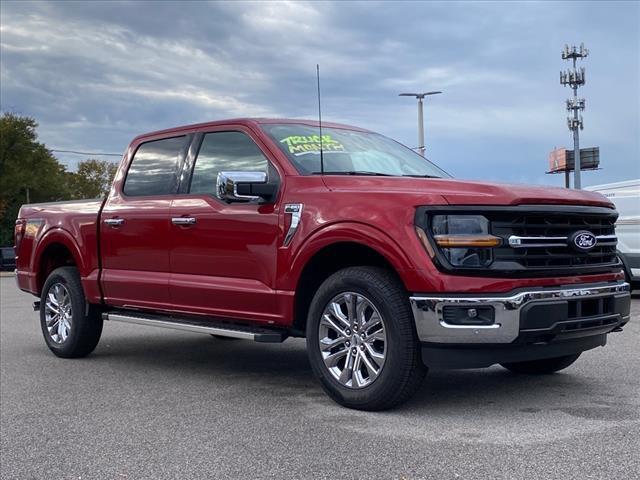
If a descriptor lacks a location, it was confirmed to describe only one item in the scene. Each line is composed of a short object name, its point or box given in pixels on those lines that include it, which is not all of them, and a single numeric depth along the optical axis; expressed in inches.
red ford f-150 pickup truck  177.2
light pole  1086.4
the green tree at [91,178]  2682.1
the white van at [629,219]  524.1
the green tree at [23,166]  2124.8
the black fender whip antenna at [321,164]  213.6
